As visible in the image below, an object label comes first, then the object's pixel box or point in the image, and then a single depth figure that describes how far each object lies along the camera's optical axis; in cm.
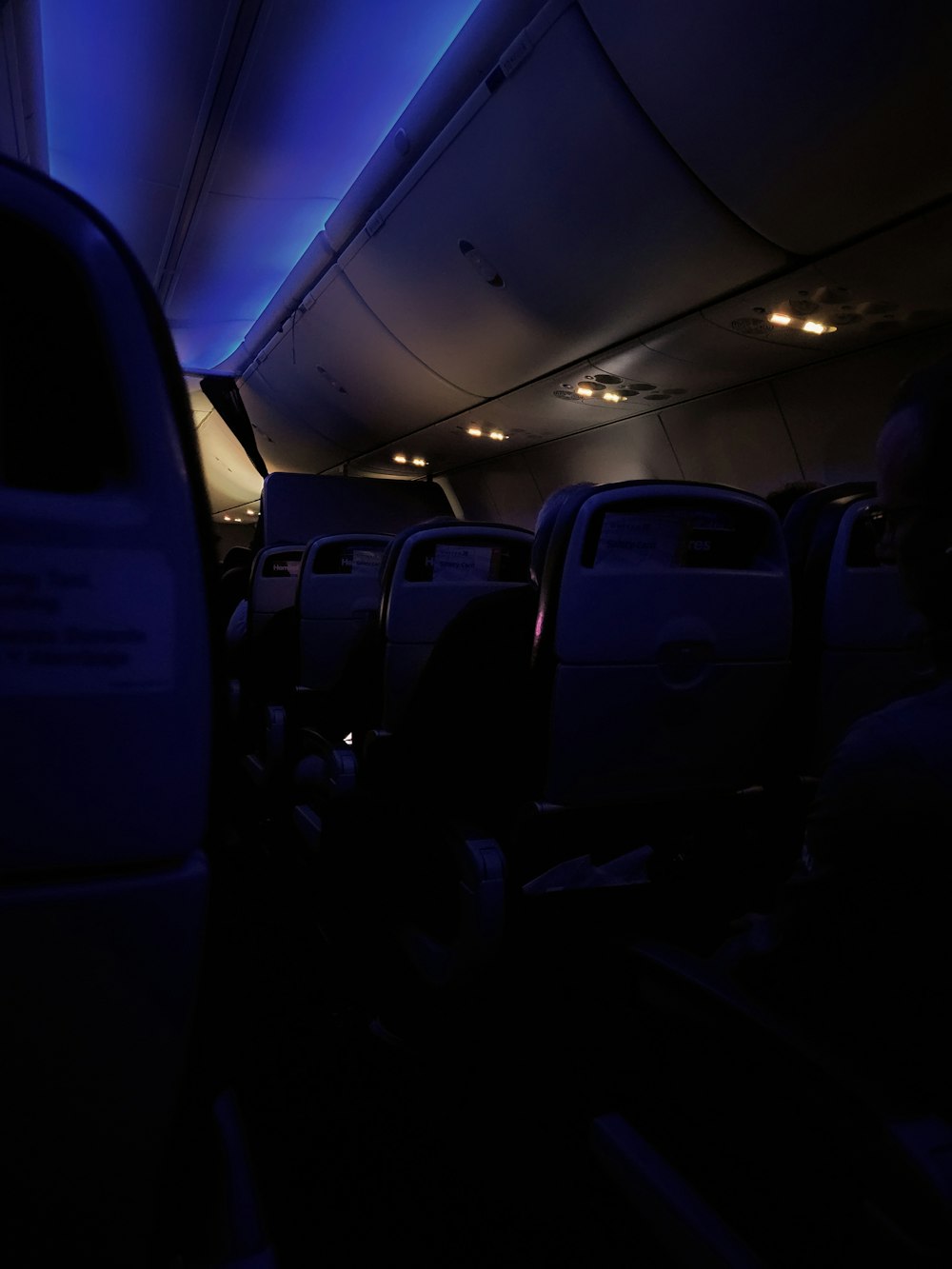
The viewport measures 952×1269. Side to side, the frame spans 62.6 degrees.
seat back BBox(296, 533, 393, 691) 334
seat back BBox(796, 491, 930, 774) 187
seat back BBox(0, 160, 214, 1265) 64
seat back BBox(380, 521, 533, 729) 237
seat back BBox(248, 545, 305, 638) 421
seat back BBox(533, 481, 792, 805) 164
